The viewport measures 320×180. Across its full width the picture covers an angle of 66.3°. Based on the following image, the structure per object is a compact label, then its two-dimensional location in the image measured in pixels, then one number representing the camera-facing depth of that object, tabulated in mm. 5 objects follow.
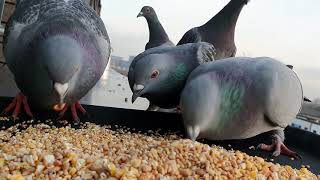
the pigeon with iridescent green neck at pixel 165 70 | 304
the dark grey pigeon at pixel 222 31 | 485
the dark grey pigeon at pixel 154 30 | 539
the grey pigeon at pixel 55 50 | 232
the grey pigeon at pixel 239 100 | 264
